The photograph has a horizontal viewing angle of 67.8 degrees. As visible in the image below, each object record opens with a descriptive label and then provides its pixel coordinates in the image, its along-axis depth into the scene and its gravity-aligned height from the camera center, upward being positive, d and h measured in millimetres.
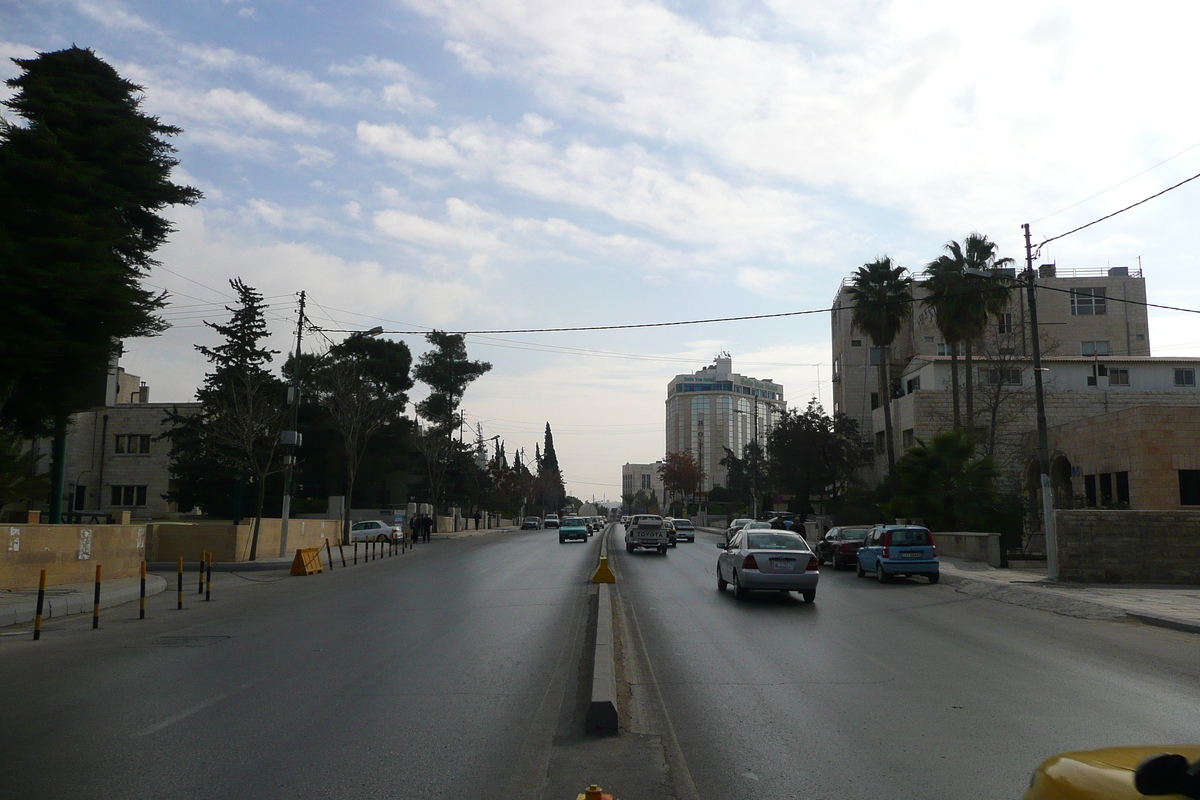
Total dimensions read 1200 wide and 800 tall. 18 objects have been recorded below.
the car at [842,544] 29281 -1111
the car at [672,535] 50262 -1486
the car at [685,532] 59156 -1491
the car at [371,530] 48888 -1305
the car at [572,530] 53844 -1309
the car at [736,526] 42831 -810
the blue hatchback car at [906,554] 23422 -1115
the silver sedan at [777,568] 18391 -1186
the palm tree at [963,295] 43469 +10494
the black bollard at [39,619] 13586 -1759
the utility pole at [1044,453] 22406 +1537
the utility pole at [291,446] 32188 +2226
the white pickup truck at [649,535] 39781 -1156
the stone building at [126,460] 63688 +3199
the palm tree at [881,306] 48125 +10991
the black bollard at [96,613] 15062 -1835
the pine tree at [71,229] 17828 +6279
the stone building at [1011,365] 50406 +9420
